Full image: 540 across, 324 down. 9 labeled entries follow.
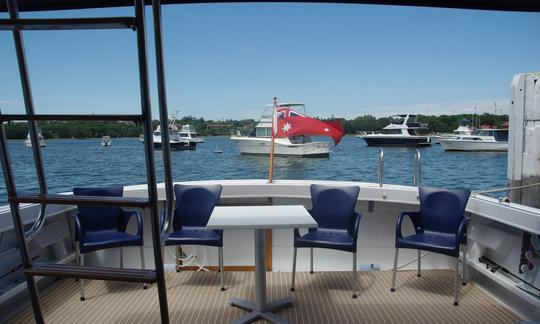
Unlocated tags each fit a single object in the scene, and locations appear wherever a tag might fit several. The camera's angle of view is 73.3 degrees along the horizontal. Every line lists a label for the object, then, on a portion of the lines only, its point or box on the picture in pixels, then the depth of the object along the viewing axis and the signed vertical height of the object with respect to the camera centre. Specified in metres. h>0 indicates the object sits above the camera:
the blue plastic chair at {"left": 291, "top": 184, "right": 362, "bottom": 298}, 2.99 -0.78
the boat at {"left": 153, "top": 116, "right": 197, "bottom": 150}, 29.41 -1.45
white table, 2.26 -0.62
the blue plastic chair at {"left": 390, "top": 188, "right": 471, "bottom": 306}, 2.72 -0.85
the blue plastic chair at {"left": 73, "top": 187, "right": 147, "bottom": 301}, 2.79 -0.81
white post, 4.98 -0.32
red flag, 3.80 -0.02
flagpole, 3.52 -0.24
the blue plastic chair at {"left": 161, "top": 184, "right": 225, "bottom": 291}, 3.23 -0.69
